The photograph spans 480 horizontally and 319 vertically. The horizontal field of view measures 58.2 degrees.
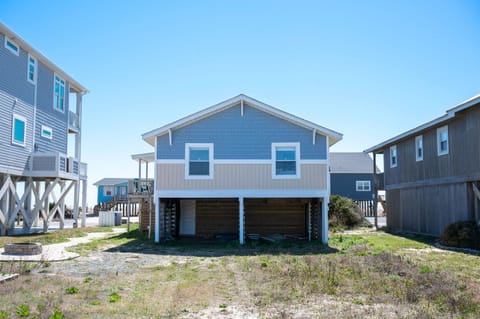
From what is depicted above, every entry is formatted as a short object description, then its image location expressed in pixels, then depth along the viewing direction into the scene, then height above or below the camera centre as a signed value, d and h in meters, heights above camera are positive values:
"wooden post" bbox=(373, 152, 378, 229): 24.32 +0.05
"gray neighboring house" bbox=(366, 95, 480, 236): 15.63 +1.14
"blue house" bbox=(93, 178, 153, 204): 55.66 +1.48
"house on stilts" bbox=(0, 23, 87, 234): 18.50 +3.23
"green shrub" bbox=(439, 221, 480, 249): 14.18 -1.25
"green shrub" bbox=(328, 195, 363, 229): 23.64 -0.86
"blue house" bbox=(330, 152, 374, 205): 42.94 +1.73
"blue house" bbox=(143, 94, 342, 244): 16.34 +1.65
